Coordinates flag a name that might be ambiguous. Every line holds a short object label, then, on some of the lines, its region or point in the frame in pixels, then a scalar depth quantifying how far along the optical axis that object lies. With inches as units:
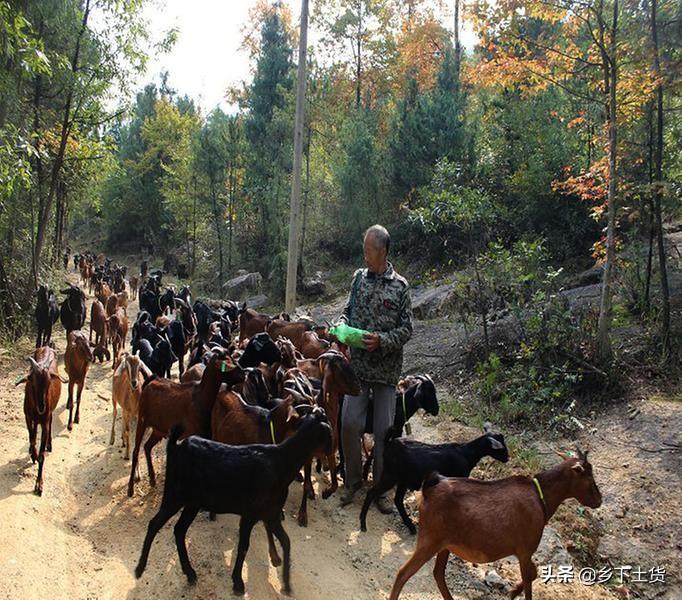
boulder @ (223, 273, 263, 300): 856.3
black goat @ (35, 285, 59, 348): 401.1
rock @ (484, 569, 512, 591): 181.2
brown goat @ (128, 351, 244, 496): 208.2
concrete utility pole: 558.9
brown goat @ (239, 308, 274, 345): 419.8
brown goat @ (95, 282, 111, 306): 580.1
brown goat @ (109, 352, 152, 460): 255.9
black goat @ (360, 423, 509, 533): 194.9
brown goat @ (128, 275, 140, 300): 827.4
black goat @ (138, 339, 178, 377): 310.3
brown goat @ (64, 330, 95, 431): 287.1
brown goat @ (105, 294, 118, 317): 506.8
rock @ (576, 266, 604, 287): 517.3
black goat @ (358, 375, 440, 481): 237.3
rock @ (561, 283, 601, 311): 399.2
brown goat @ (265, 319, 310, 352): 380.2
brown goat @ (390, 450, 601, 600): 151.0
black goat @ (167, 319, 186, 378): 366.9
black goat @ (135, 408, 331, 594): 154.6
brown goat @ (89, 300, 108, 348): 431.5
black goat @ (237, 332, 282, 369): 265.1
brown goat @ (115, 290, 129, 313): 541.0
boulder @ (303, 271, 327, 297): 792.3
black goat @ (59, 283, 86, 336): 419.8
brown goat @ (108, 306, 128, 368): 410.0
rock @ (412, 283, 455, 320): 523.5
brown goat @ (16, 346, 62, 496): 215.2
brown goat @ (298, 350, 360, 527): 207.9
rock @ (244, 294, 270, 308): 792.9
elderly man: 200.1
